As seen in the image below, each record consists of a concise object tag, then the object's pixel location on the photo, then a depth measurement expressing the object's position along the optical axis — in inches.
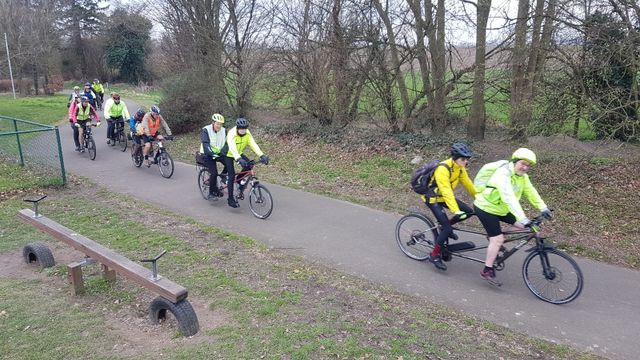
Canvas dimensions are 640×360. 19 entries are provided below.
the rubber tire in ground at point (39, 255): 250.1
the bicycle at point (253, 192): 328.2
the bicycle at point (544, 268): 205.3
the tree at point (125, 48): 1856.5
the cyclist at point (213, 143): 346.3
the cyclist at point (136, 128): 485.7
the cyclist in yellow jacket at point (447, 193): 226.1
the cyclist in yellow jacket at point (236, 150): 323.6
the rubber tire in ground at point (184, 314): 178.2
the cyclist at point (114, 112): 584.7
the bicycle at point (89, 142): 538.6
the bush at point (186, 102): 709.9
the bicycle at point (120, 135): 592.1
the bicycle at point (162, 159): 450.3
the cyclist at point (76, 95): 562.9
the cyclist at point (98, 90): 1032.8
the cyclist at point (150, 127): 459.0
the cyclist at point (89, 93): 839.8
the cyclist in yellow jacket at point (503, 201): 204.7
